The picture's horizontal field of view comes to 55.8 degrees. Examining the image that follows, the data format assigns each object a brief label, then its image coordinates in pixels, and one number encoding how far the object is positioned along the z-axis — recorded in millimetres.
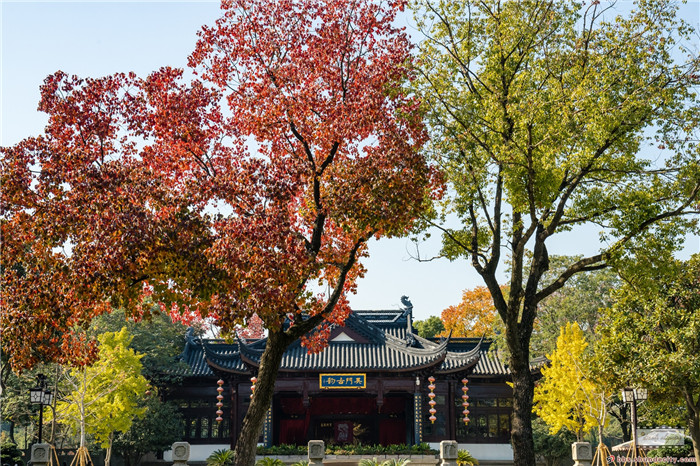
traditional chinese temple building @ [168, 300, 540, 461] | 26609
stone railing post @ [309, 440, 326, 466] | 19719
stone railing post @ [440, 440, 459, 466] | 18297
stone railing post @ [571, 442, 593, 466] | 17734
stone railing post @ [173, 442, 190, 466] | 18453
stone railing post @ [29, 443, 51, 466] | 16906
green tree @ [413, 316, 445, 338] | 45875
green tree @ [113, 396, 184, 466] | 25797
